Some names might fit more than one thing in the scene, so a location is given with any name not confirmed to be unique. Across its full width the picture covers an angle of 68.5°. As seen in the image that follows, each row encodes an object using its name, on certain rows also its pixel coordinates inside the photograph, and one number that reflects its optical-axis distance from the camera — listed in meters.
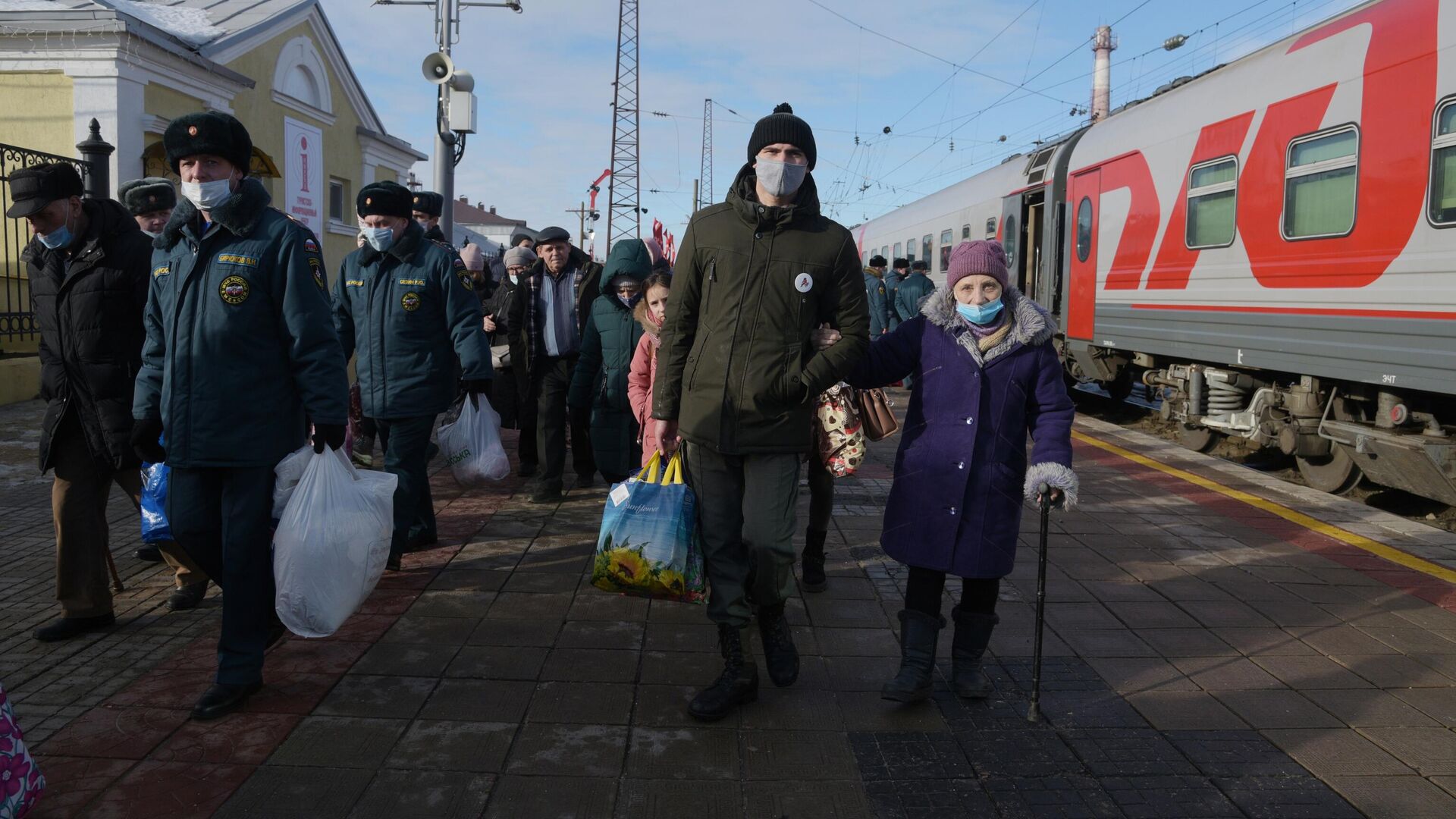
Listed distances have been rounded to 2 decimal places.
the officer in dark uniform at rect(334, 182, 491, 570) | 5.24
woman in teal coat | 6.32
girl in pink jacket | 5.07
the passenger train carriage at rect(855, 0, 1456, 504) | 6.71
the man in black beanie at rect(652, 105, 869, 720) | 3.61
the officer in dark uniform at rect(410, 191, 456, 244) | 7.44
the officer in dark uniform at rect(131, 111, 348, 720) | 3.65
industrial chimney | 36.50
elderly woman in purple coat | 3.74
